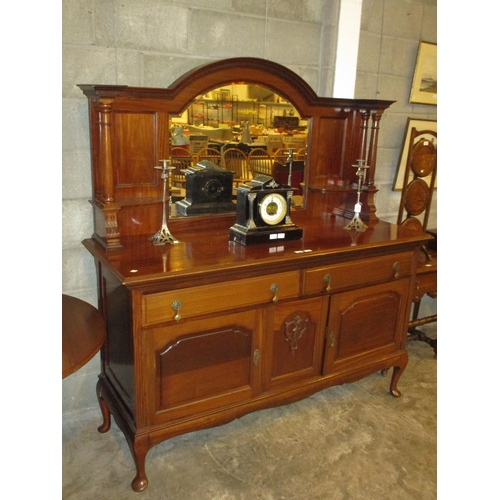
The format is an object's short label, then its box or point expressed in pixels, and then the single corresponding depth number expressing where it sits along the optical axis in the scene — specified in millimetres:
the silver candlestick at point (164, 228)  2070
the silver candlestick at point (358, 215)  2514
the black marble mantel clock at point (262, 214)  2176
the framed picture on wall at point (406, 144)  3121
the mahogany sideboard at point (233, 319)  1863
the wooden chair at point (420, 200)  2986
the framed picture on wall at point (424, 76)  3016
